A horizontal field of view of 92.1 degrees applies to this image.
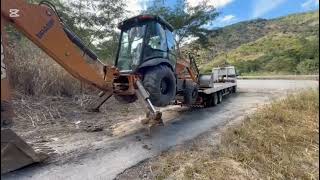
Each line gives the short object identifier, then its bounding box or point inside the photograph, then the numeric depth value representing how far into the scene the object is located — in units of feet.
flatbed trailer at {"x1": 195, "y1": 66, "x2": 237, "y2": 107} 15.20
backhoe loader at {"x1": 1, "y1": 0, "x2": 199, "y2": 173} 7.98
